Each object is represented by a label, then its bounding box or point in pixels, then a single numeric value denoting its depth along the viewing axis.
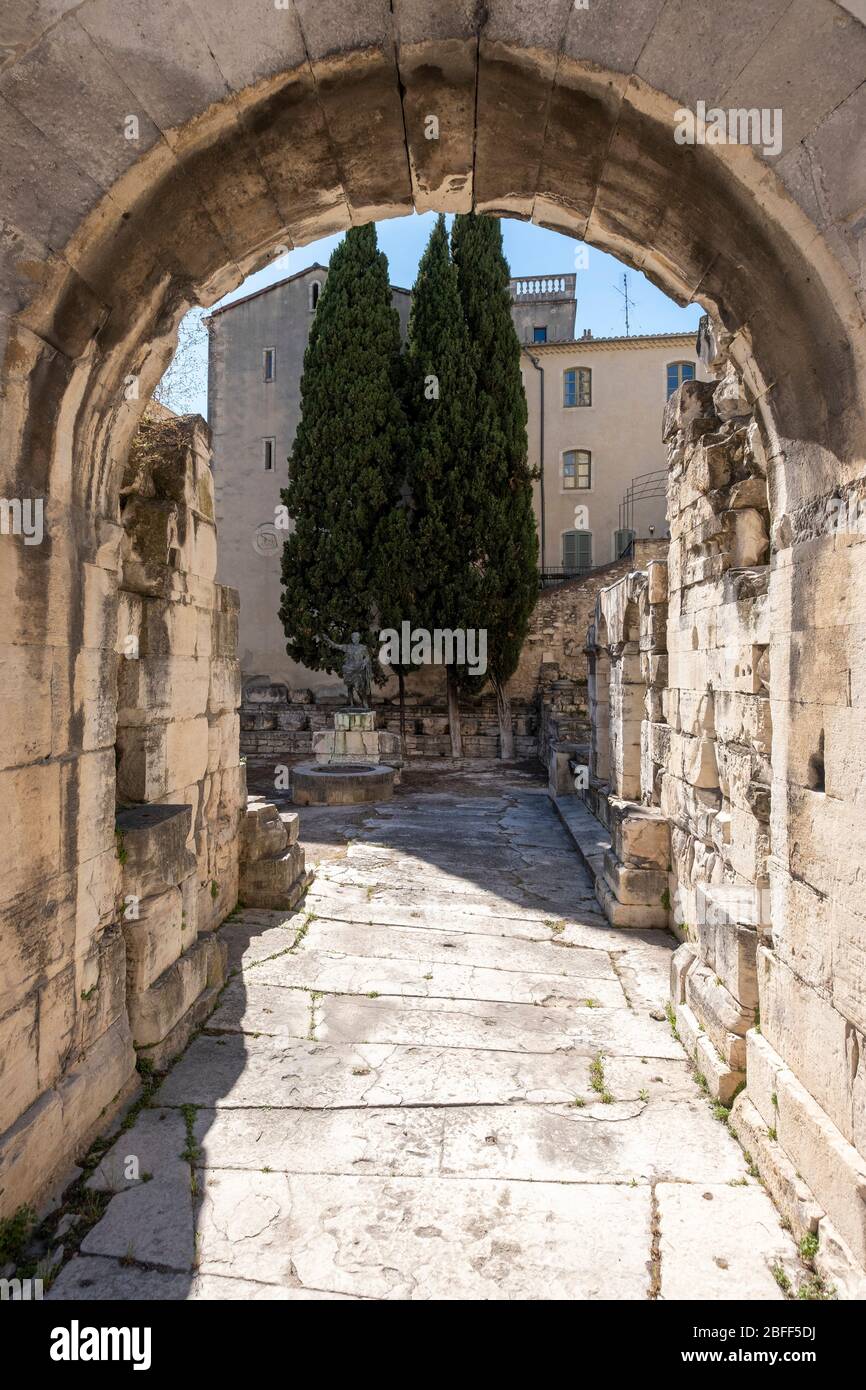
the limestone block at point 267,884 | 5.59
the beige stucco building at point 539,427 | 19.75
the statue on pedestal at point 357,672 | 14.02
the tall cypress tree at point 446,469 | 16.53
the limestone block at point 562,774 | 10.35
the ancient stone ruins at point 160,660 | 2.31
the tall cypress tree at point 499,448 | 16.75
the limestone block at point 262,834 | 5.64
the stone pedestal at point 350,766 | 10.56
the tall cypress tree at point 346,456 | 16.53
